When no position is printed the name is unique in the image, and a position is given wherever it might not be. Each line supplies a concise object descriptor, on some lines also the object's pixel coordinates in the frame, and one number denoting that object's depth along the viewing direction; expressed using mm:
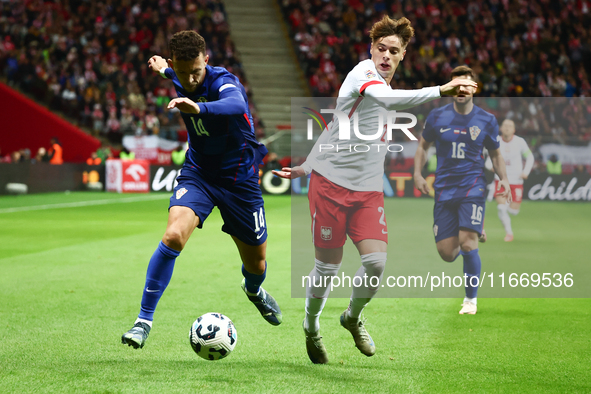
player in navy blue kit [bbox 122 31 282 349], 8664
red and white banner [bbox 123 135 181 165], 44844
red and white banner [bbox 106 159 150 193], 43687
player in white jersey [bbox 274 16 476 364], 8953
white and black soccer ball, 8539
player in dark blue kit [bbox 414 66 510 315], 12117
